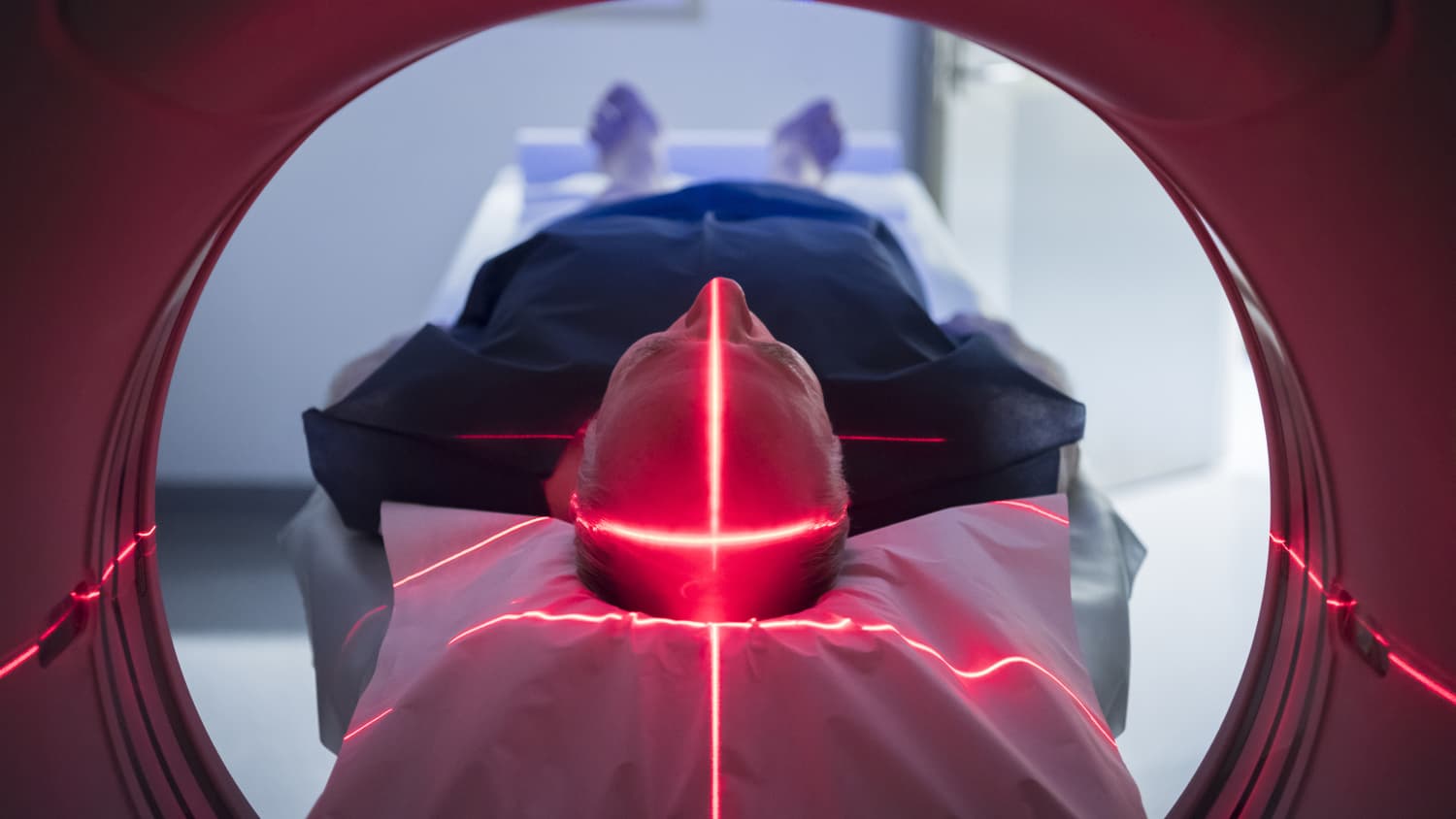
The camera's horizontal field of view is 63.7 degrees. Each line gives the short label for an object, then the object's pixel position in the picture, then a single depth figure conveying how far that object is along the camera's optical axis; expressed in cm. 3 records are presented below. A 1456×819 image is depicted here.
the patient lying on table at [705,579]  95
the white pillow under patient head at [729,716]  93
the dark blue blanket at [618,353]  148
